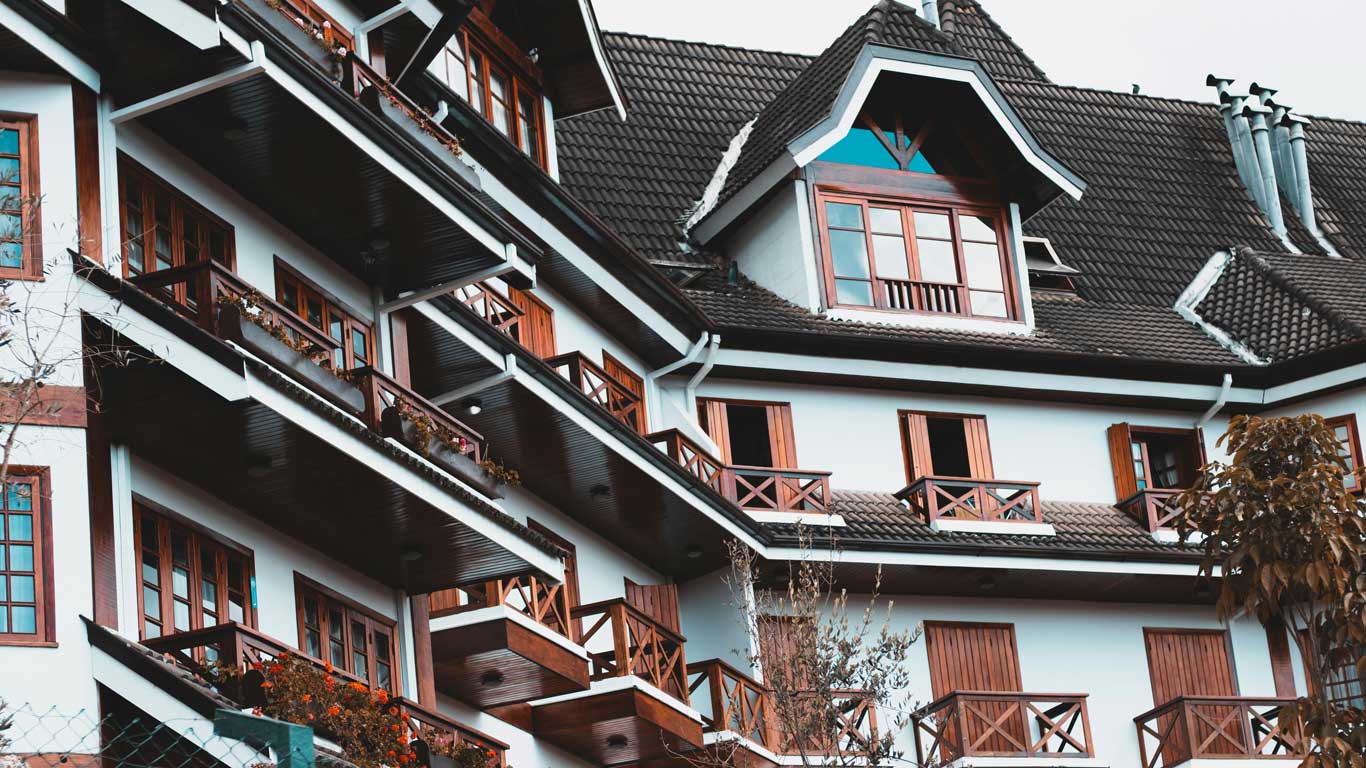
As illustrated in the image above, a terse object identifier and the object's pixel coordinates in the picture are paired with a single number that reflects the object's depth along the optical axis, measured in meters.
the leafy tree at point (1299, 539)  24.98
